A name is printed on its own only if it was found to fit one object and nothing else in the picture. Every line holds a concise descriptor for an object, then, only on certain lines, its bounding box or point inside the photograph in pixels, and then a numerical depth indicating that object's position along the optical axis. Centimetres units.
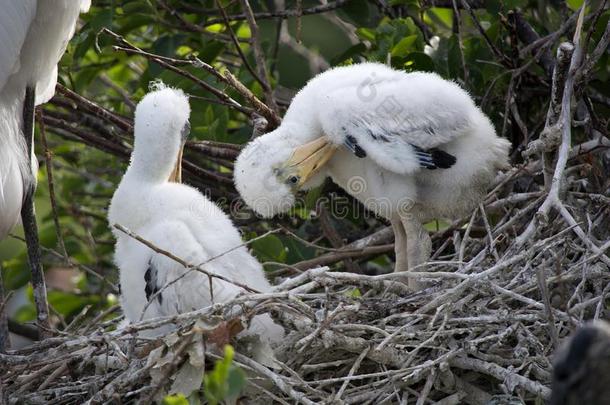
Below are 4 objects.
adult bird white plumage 805
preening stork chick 736
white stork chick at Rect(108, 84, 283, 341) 718
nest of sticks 661
